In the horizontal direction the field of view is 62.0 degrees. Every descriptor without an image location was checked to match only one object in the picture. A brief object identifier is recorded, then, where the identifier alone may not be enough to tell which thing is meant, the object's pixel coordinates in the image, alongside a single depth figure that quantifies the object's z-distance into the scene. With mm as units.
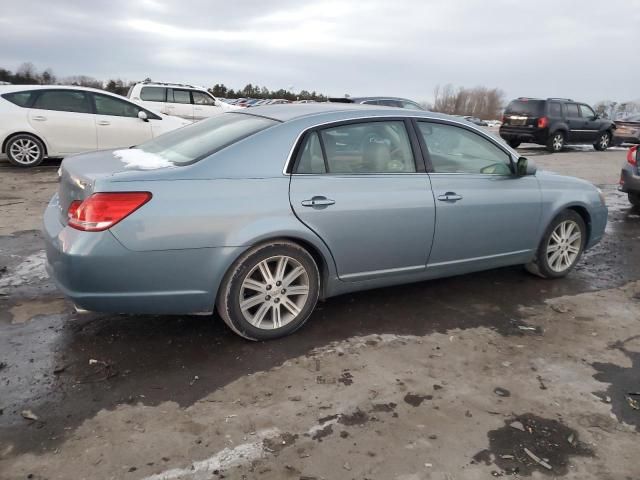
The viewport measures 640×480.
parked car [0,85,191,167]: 9602
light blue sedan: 3064
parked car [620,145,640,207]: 7918
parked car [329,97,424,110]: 14500
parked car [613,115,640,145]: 19188
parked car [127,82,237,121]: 15625
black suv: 17234
